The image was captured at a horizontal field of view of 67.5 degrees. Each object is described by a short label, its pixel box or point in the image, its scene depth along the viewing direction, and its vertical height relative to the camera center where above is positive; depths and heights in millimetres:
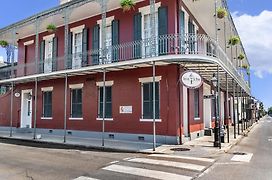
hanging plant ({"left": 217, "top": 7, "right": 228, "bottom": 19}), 9751 +4260
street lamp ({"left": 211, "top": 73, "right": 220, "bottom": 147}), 8675 -1310
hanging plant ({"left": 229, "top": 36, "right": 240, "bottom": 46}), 12609 +3783
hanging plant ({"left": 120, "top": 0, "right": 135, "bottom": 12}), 9547 +4581
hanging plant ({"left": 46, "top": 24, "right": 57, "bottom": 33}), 12418 +4564
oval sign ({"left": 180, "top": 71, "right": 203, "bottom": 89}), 8358 +919
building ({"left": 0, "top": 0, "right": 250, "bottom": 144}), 9502 +1670
